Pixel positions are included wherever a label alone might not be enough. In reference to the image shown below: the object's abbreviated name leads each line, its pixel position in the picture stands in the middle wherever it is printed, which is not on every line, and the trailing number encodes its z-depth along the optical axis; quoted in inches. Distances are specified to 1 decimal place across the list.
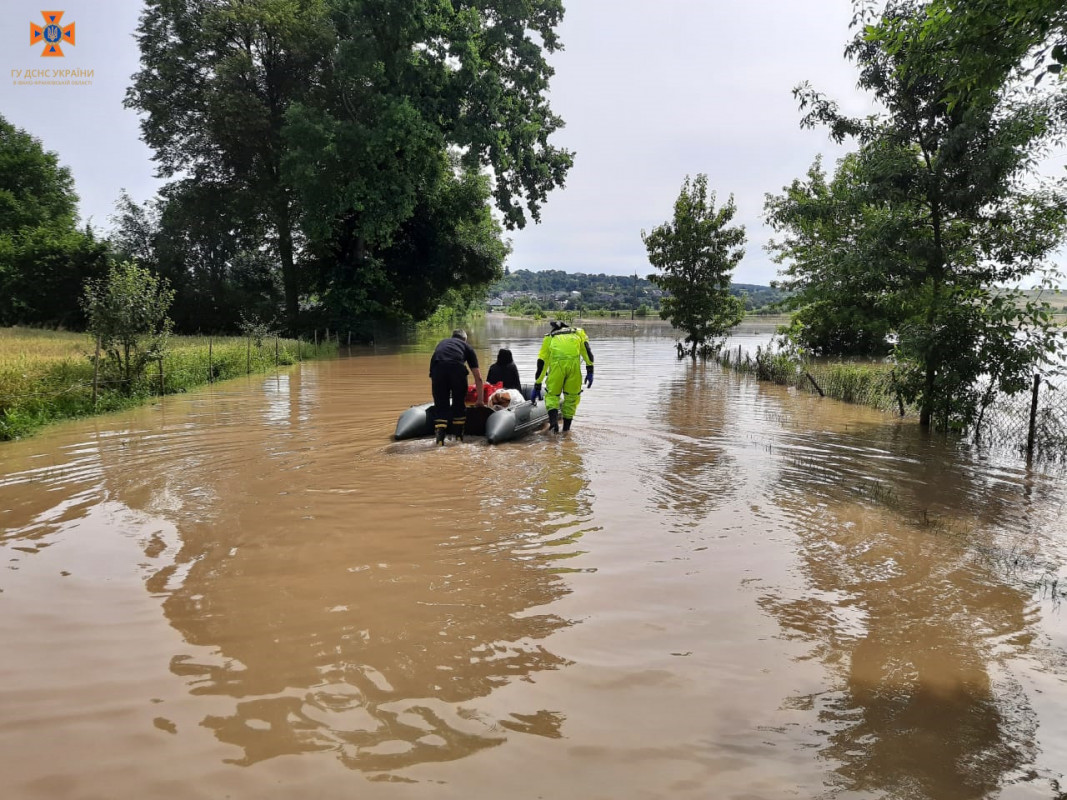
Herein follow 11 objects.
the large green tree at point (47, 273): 1145.4
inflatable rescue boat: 380.2
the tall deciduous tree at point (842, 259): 464.1
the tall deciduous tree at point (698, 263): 1090.7
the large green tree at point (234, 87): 1179.3
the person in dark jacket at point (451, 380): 358.9
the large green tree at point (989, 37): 268.4
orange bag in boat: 406.0
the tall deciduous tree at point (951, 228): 415.8
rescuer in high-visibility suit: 410.6
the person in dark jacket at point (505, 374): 424.5
